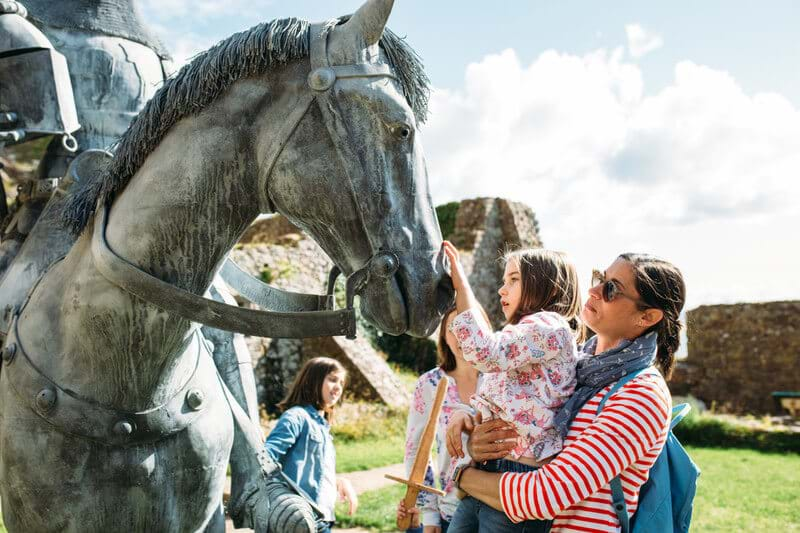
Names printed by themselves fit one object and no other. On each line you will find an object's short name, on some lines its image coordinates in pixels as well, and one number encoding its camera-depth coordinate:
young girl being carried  1.96
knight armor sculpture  2.31
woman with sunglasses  1.73
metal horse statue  1.52
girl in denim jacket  3.62
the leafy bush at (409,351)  15.14
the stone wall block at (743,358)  17.20
